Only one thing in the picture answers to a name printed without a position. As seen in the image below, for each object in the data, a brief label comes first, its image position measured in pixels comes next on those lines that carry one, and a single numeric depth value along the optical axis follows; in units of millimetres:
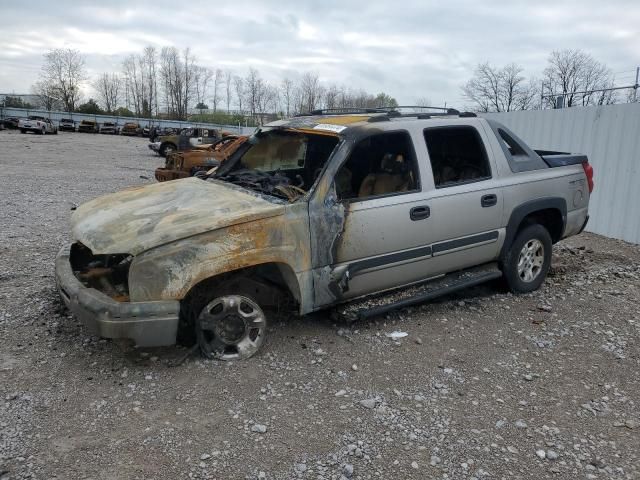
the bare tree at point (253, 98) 77938
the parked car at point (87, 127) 51656
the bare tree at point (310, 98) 68019
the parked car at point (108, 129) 51688
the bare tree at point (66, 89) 77062
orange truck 12633
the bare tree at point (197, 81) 83625
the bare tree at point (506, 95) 39328
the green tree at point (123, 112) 75325
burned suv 3467
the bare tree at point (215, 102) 85325
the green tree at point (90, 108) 71875
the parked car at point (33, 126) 41500
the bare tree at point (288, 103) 74694
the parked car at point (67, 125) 51625
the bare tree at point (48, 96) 74750
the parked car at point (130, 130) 52250
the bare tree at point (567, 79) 38812
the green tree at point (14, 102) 66375
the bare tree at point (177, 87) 81688
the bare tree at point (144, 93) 85188
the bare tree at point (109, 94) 88375
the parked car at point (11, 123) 46188
